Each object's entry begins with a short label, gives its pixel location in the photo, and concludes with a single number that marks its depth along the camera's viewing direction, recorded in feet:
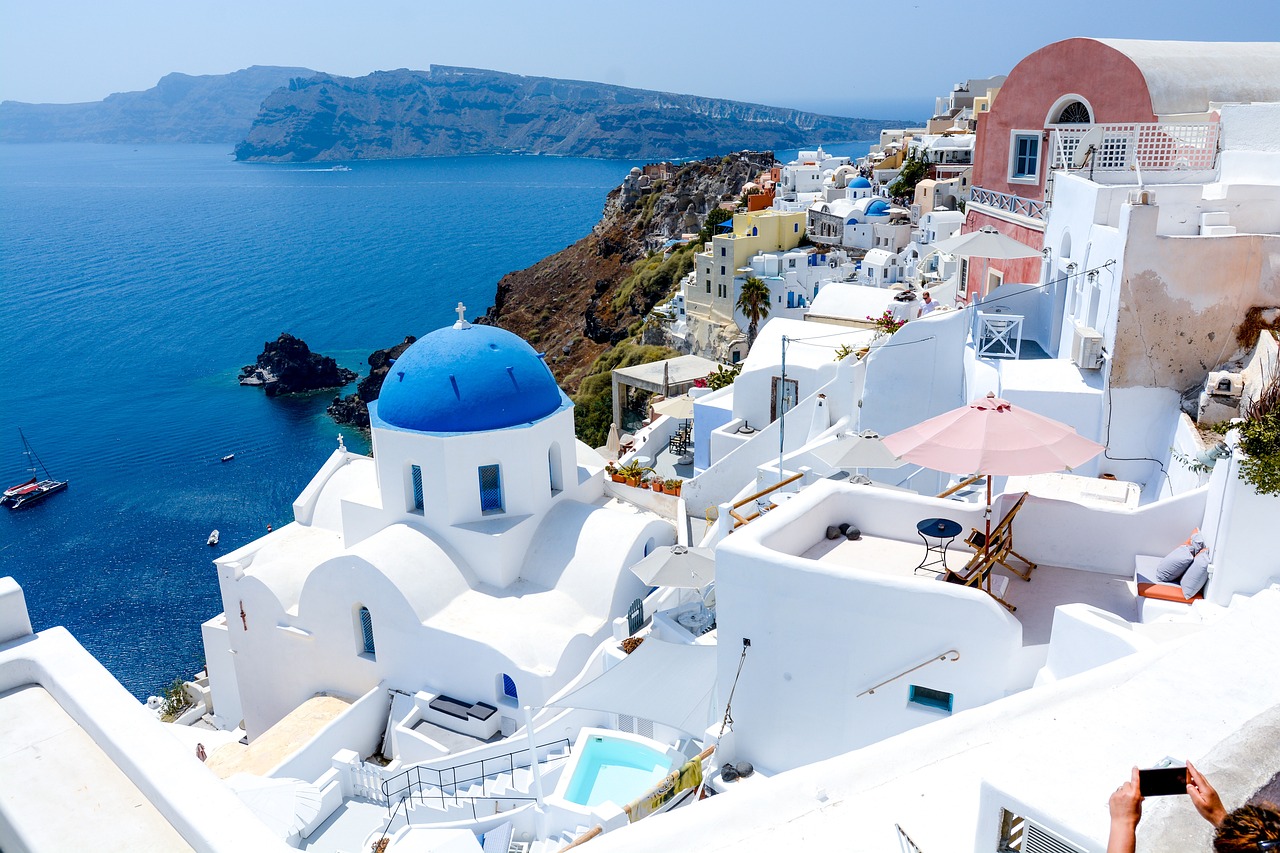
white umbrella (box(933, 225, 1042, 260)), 47.37
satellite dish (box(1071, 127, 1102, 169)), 46.83
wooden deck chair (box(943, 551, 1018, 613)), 24.34
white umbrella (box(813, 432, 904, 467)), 45.70
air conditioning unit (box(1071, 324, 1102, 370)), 36.68
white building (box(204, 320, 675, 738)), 47.55
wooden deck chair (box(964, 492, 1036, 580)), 25.04
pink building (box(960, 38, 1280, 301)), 45.29
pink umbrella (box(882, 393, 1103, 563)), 24.45
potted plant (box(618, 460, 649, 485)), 62.45
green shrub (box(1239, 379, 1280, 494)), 22.00
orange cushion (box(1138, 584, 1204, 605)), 24.08
